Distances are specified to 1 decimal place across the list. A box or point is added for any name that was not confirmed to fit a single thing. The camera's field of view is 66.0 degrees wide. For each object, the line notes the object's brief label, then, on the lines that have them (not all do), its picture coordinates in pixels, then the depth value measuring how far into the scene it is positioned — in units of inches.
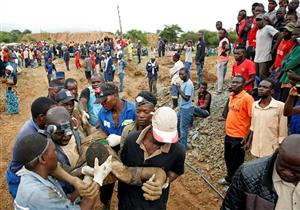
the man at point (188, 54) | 376.9
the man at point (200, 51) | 319.3
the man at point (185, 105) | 188.0
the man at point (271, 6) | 225.0
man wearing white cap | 79.5
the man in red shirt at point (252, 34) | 221.2
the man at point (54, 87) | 149.0
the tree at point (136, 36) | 1458.3
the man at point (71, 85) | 150.7
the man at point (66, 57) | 660.2
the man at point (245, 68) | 181.6
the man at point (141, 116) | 96.8
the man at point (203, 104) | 242.2
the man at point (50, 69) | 482.5
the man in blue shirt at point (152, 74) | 399.3
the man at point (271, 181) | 55.6
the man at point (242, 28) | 246.1
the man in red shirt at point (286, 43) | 164.2
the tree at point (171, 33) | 1224.9
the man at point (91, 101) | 146.8
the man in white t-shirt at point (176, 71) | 291.3
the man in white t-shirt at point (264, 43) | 190.5
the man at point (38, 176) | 61.6
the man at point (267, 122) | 119.8
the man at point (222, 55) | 264.2
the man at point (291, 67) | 138.6
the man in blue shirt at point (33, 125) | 86.4
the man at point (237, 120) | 138.2
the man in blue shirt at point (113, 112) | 111.7
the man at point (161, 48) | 727.2
